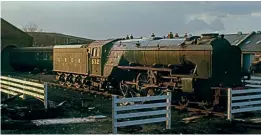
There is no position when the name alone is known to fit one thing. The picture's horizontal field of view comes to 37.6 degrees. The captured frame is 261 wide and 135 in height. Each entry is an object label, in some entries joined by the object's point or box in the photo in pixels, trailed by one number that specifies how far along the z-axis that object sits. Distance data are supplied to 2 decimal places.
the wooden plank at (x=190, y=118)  12.15
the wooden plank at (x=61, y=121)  11.18
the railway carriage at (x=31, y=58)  38.62
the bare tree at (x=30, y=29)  104.09
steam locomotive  13.58
